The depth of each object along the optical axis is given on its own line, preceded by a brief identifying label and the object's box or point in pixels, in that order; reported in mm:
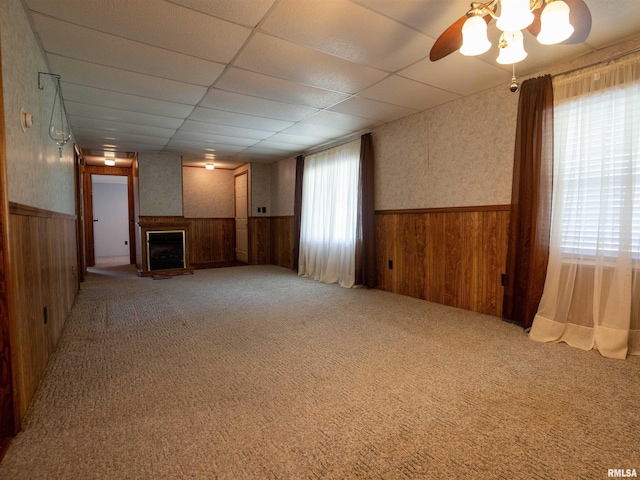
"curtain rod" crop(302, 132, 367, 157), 5123
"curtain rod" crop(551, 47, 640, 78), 2416
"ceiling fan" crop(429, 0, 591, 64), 1519
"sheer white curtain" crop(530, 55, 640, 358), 2412
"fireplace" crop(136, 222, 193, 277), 6195
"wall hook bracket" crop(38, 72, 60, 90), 2467
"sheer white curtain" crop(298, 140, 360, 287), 5117
